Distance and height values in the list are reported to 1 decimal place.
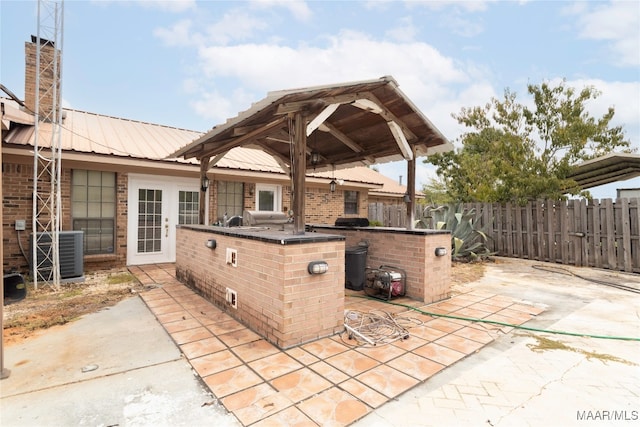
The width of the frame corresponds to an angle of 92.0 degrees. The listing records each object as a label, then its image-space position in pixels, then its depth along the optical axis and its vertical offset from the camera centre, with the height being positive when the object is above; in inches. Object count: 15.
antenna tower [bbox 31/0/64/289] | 214.2 +26.2
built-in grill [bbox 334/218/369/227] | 238.1 -1.8
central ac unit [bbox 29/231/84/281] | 226.4 -27.6
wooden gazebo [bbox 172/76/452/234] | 142.3 +53.8
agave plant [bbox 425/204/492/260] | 330.3 -11.6
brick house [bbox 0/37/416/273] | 246.2 +33.3
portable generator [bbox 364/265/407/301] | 185.5 -38.1
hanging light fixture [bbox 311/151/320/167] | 253.0 +51.5
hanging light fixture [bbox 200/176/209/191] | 241.9 +27.7
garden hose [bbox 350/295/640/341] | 134.4 -50.7
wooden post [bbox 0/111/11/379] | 96.7 -47.4
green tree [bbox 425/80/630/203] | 341.4 +91.8
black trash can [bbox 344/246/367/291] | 200.4 -30.7
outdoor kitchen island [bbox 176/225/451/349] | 123.6 -27.1
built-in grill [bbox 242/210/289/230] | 215.2 +0.3
